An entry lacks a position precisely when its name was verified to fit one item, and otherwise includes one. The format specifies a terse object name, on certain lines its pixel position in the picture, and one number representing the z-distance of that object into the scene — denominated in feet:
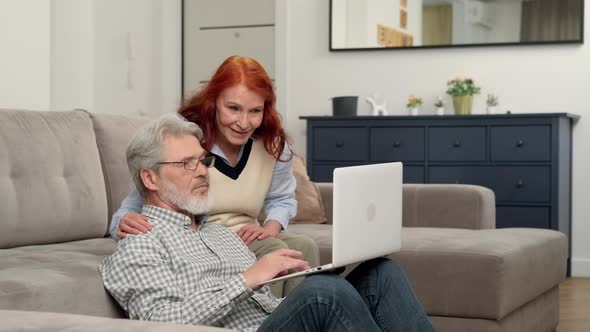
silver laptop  6.12
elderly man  5.70
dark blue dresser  17.48
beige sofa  7.61
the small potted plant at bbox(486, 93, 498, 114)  18.72
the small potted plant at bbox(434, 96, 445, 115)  18.79
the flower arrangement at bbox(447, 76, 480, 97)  18.63
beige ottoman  9.88
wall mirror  18.76
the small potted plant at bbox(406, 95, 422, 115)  19.07
